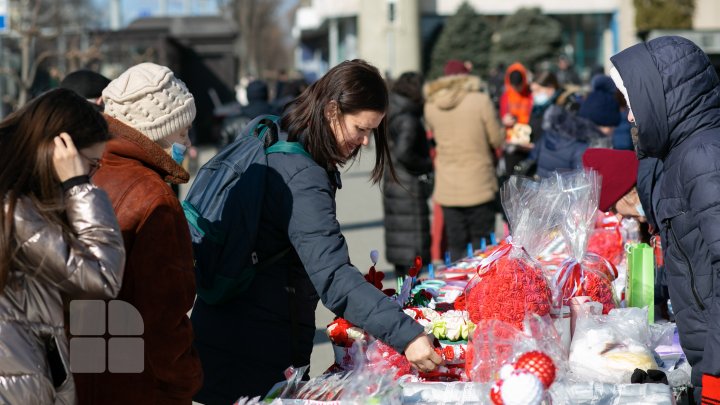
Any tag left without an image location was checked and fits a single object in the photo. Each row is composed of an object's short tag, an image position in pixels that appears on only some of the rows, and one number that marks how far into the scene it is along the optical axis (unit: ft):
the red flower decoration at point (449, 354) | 11.02
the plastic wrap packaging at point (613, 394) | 9.51
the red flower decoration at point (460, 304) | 12.26
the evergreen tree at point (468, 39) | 151.84
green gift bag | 13.58
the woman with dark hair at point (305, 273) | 10.09
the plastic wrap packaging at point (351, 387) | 9.03
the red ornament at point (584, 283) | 11.82
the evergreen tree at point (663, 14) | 141.18
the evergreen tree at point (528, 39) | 146.92
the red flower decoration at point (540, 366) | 8.28
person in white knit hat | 9.52
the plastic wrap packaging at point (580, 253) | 11.90
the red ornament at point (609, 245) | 15.94
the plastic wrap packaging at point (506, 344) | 9.88
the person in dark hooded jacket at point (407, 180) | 28.96
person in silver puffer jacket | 8.41
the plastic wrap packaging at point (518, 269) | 10.69
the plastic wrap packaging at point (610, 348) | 10.69
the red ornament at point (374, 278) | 11.97
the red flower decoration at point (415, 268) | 12.73
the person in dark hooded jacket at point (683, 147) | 10.28
